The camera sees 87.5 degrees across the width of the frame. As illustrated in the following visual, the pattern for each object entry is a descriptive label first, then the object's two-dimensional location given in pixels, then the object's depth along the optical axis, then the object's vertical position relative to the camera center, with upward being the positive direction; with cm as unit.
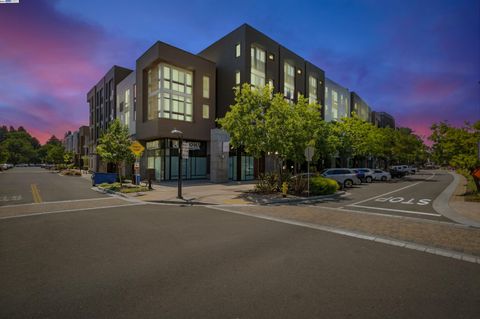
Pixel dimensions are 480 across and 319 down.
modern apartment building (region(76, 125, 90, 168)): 6656 +583
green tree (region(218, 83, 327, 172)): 1623 +252
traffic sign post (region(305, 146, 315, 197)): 1516 +67
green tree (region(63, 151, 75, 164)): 6111 +175
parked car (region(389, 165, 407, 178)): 3852 -136
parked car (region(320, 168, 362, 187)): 2327 -113
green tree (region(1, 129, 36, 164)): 11694 +593
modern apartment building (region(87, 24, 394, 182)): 2714 +794
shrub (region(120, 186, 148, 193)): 1808 -201
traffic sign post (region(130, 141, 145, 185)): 1898 +111
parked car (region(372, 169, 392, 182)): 3191 -140
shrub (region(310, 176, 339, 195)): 1655 -149
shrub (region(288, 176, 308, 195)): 1664 -145
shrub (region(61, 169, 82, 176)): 4241 -187
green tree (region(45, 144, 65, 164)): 6569 +209
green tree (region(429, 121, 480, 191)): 1541 +118
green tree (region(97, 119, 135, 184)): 2166 +141
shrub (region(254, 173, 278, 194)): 1726 -146
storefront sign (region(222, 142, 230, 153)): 2739 +176
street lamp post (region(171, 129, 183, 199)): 1528 +54
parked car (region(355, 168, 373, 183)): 2997 -121
